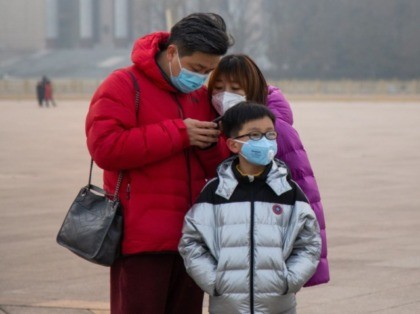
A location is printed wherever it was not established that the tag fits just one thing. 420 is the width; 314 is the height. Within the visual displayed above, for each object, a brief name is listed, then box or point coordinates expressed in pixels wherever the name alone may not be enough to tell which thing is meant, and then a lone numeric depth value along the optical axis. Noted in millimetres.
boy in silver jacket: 5860
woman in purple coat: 6258
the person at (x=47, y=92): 70884
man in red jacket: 5972
